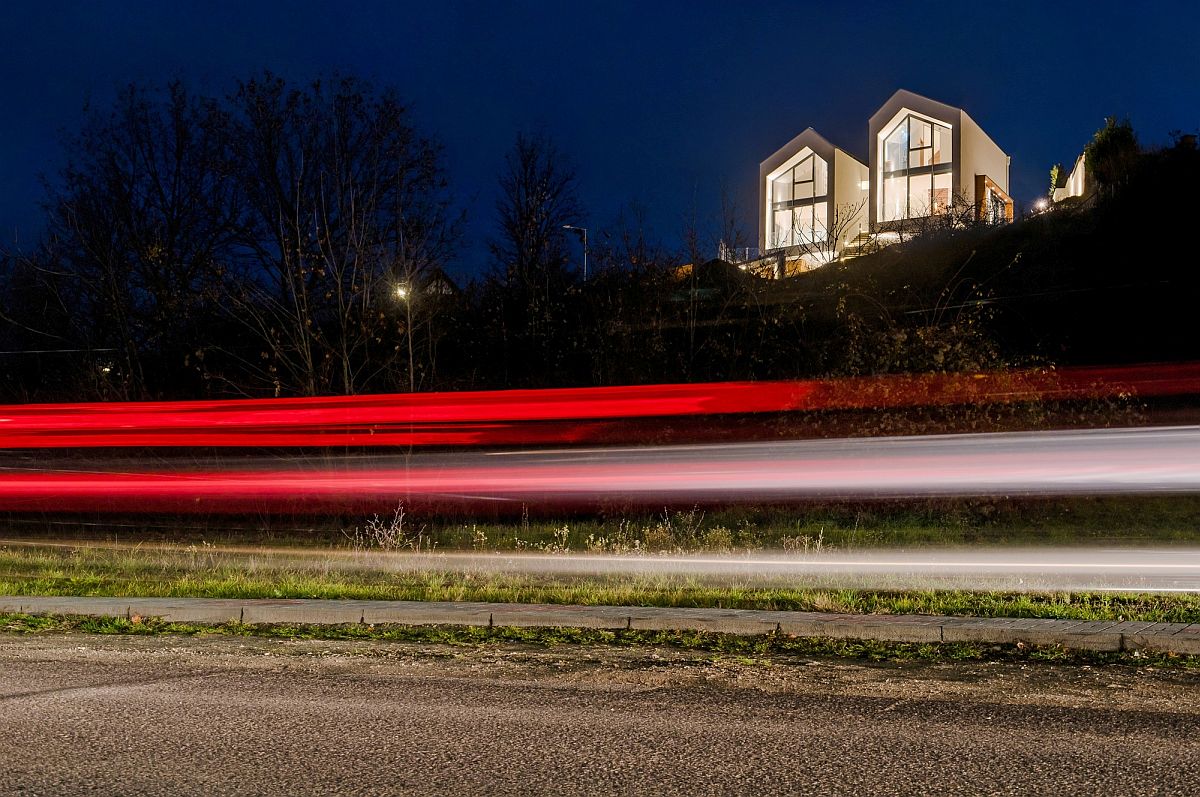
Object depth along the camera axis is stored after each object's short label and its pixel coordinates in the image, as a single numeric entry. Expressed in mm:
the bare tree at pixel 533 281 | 32812
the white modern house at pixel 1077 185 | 52519
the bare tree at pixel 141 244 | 31547
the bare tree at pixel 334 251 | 27172
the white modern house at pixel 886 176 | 60375
